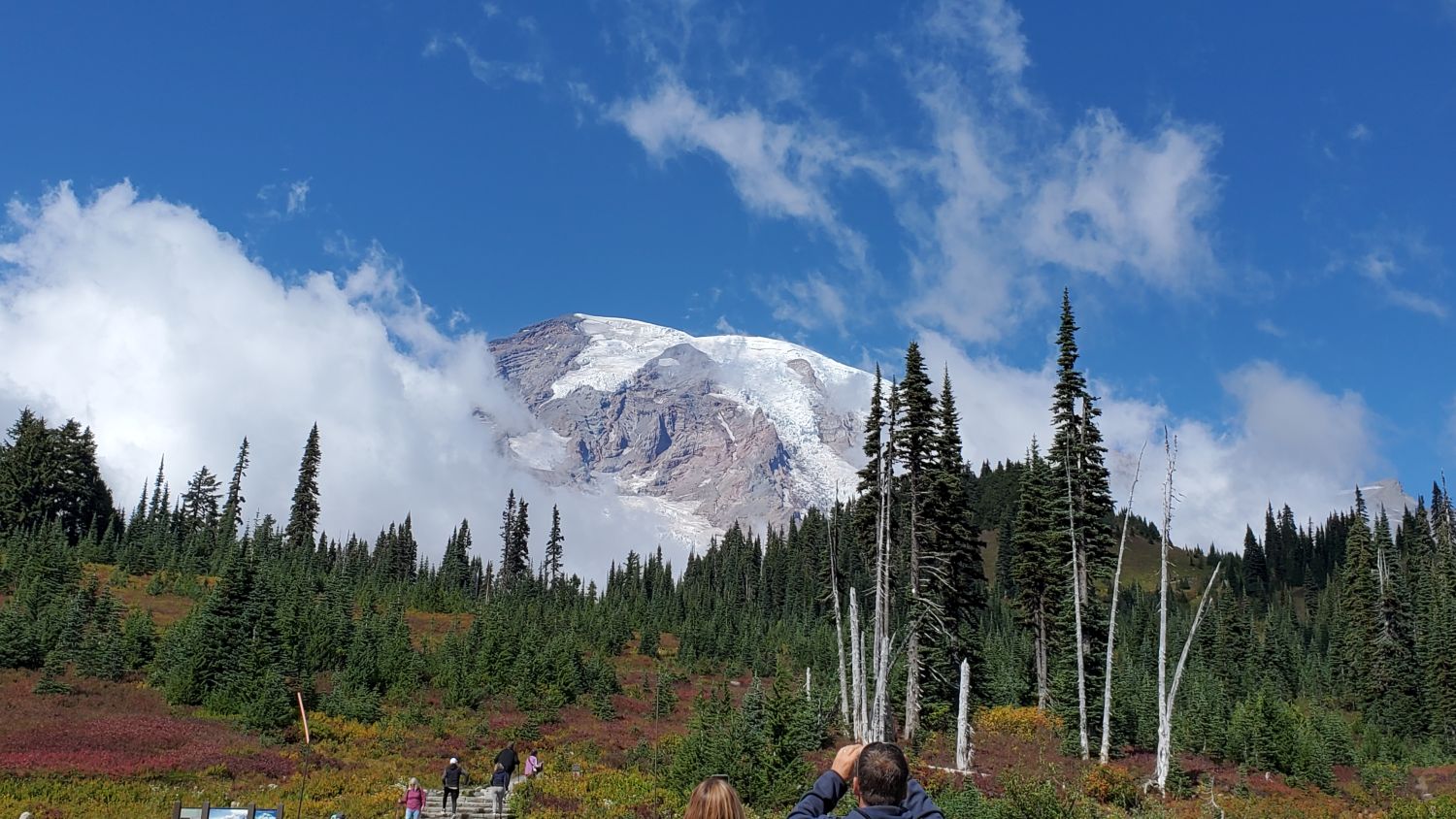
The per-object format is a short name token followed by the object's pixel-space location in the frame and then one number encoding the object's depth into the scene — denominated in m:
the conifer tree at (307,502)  99.31
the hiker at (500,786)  24.88
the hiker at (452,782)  24.62
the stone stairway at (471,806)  25.22
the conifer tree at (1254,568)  167.62
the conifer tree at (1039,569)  46.66
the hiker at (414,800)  22.38
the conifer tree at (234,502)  102.38
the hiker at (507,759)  26.08
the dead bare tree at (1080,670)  34.81
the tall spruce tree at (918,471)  40.22
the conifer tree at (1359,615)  79.44
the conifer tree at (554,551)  140.60
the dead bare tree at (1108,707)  33.62
